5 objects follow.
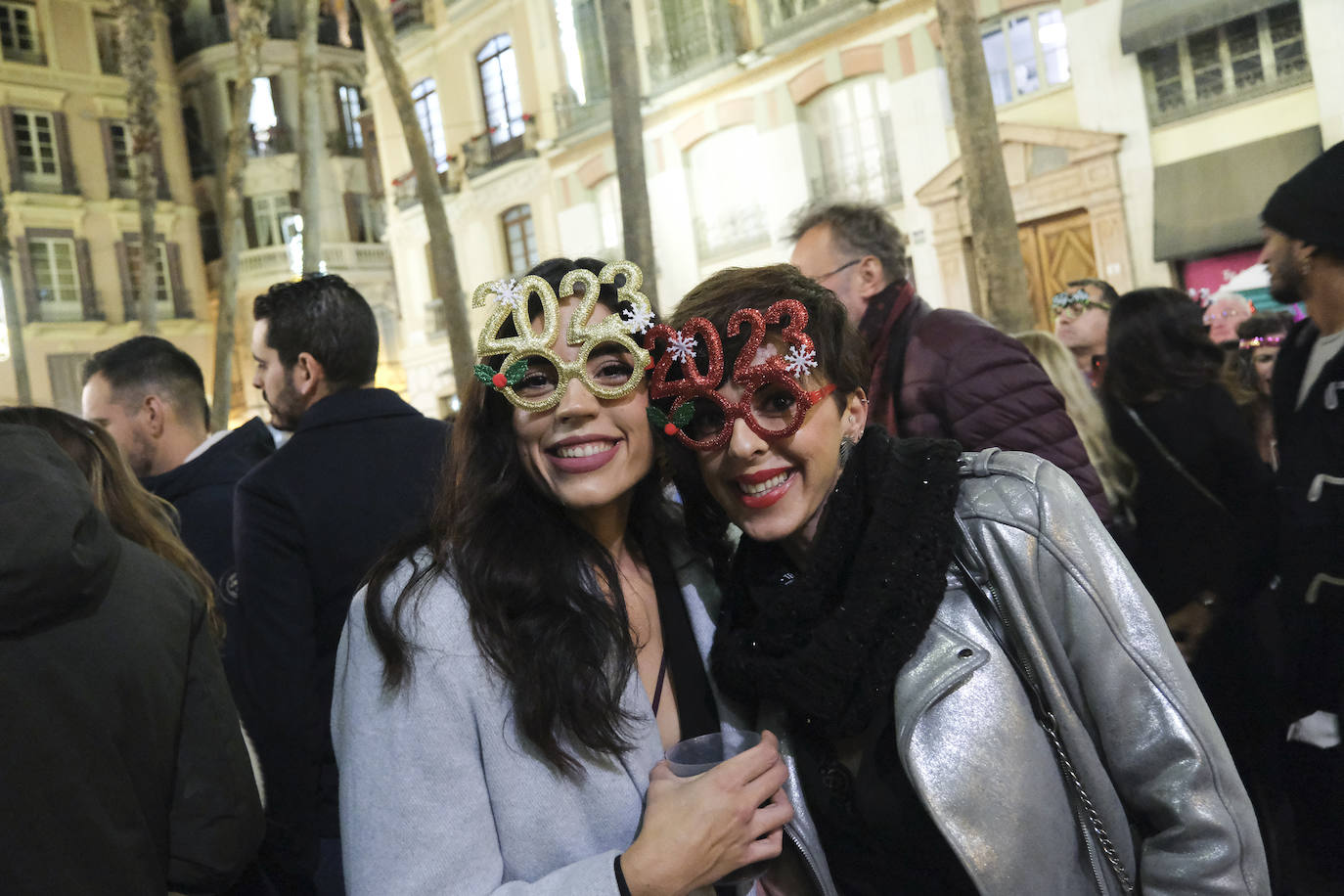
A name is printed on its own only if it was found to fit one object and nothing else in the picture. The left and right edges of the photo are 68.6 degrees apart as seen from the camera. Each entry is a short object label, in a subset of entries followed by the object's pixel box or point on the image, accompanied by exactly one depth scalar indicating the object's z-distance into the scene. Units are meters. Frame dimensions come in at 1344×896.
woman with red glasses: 1.45
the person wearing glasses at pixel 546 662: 1.42
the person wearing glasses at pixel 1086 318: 4.52
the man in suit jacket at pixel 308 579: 2.58
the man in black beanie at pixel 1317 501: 2.44
